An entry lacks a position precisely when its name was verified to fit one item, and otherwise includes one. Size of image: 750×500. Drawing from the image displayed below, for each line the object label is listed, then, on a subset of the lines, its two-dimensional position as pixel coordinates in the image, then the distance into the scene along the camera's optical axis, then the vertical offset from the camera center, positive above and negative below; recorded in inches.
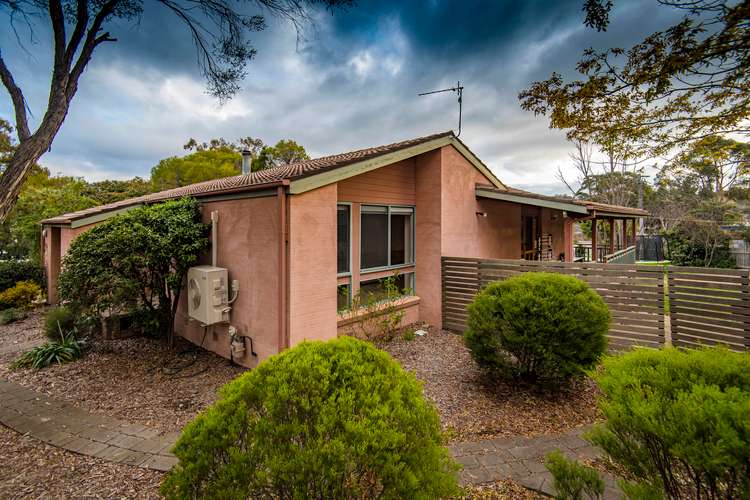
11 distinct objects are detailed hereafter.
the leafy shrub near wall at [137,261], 221.3 -6.2
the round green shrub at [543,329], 181.6 -42.0
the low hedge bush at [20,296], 424.5 -55.1
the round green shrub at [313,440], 72.1 -42.1
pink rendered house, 217.3 +16.2
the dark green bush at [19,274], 461.1 -29.6
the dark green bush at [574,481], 84.2 -57.3
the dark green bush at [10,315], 369.8 -70.5
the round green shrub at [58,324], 278.8 -59.1
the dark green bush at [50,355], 241.6 -74.4
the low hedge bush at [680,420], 67.1 -36.2
